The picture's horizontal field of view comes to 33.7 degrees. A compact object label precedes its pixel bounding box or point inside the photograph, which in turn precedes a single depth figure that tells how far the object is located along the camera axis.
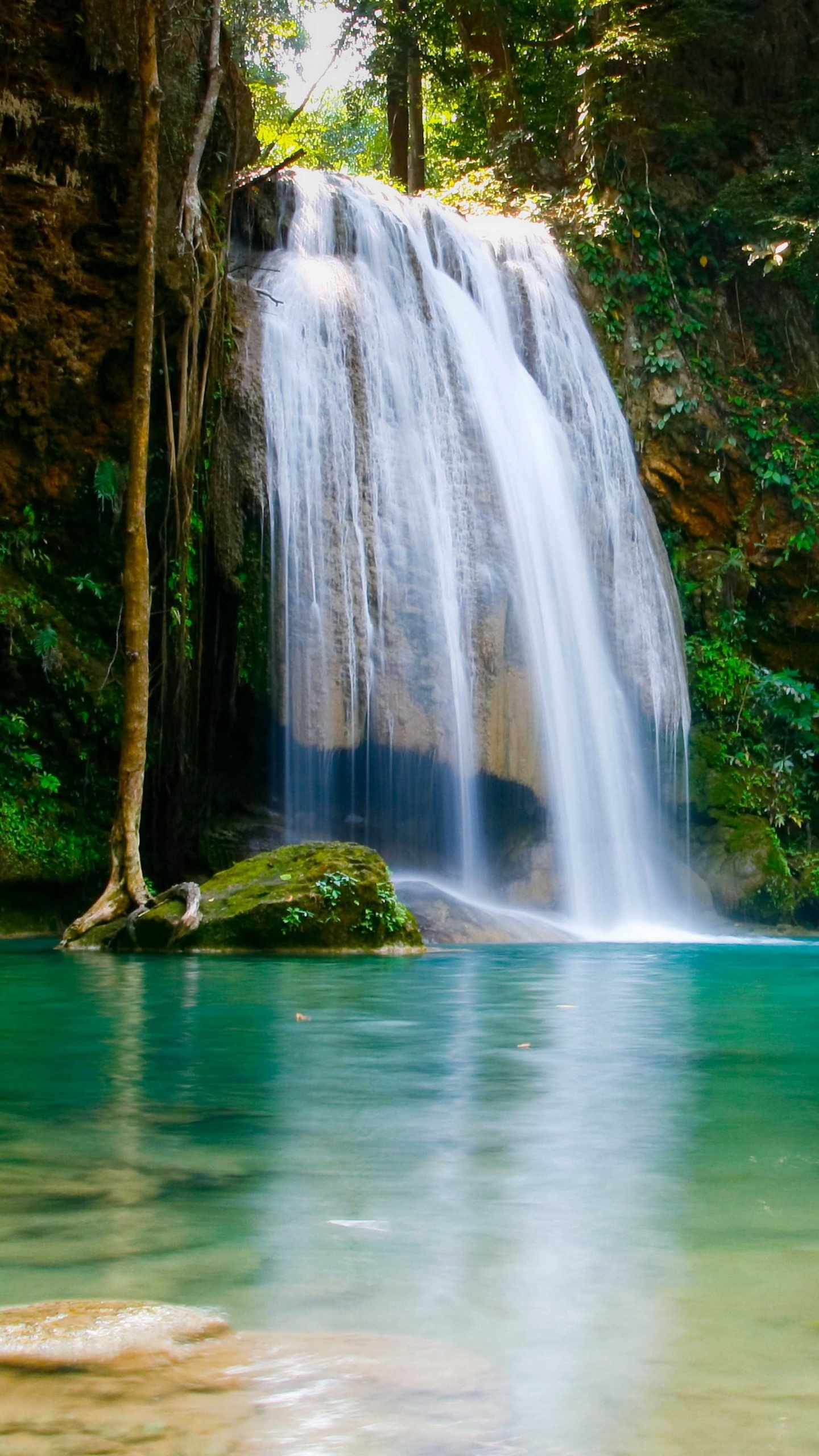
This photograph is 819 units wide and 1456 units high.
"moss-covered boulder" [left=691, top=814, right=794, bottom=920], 14.12
